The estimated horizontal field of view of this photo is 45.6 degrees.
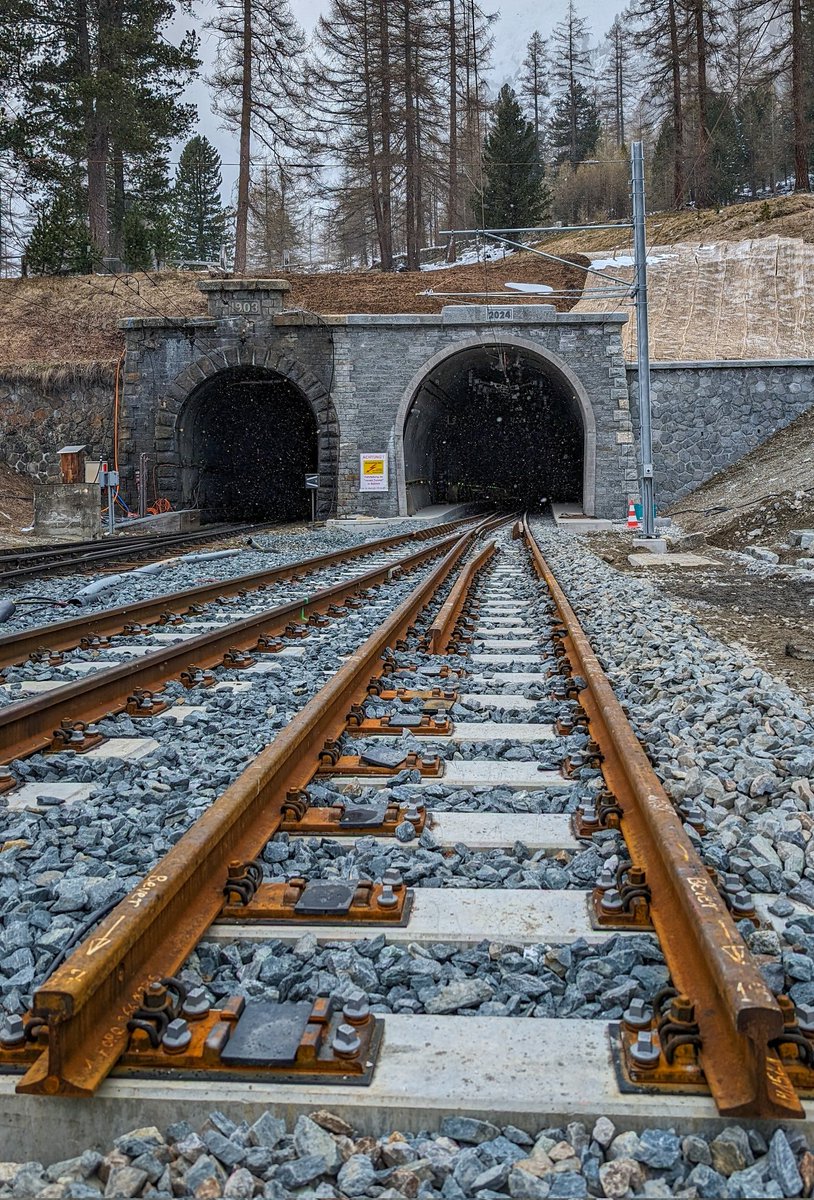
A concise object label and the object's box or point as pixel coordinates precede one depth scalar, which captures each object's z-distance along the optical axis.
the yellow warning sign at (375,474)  23.95
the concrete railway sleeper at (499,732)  4.05
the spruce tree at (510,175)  46.41
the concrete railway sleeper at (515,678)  5.21
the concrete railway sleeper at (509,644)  6.32
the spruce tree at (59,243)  30.73
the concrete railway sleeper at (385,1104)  1.64
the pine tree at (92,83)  28.56
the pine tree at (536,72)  66.06
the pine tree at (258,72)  31.78
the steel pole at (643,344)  15.17
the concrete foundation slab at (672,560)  12.14
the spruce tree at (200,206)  55.22
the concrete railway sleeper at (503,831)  2.87
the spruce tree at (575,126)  64.62
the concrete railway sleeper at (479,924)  2.28
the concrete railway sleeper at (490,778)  3.42
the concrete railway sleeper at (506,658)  5.88
